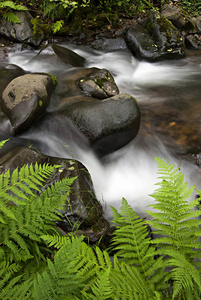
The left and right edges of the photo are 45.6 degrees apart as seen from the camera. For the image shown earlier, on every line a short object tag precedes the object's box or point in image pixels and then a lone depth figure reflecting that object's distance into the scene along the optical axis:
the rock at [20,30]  7.93
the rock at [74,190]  2.85
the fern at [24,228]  1.82
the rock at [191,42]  8.77
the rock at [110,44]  8.35
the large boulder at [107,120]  4.05
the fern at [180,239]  1.56
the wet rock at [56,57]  6.22
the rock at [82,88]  4.84
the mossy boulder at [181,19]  8.96
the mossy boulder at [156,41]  7.87
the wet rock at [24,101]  4.24
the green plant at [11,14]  7.64
